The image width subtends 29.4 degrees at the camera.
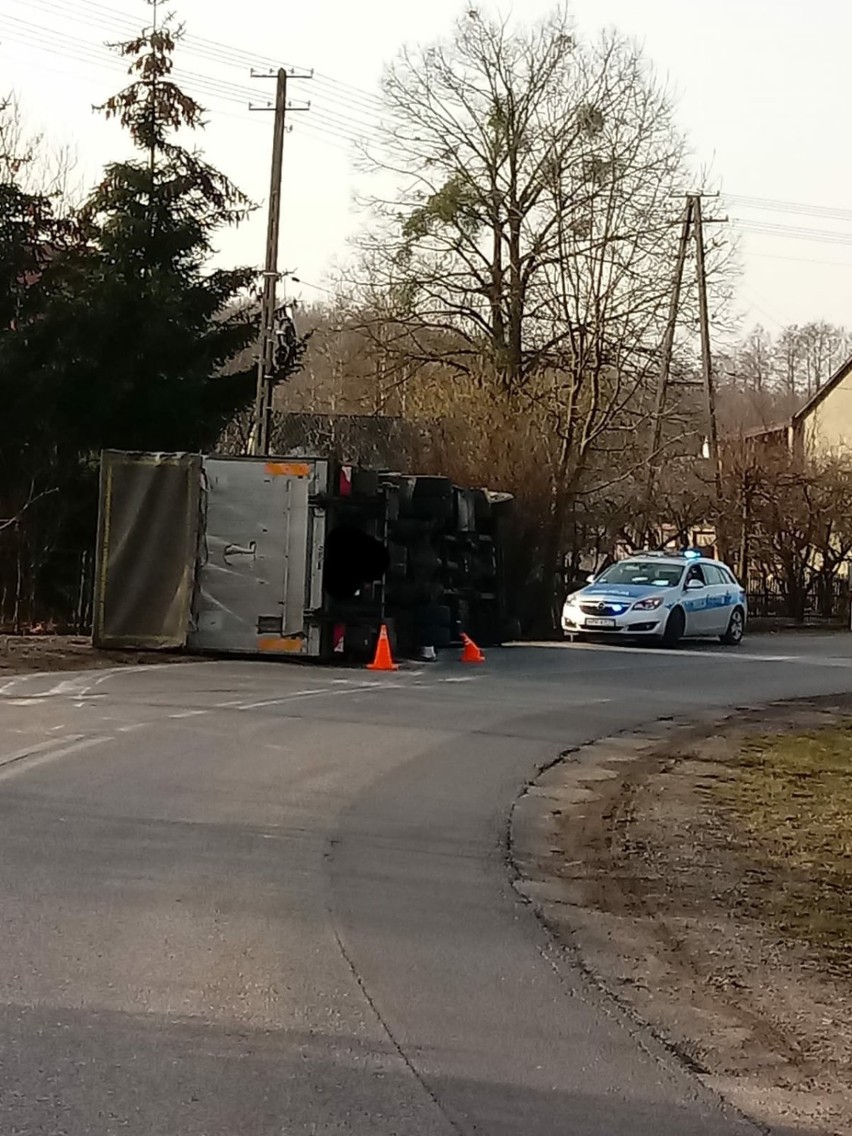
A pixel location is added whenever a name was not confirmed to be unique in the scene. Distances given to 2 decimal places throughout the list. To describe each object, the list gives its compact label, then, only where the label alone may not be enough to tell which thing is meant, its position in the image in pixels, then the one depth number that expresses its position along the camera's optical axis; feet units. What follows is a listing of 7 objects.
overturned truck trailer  65.92
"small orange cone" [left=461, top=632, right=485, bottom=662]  73.41
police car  88.28
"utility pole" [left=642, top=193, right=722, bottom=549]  115.34
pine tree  91.76
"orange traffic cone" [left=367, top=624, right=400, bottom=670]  67.41
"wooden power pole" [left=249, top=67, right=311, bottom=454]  94.48
